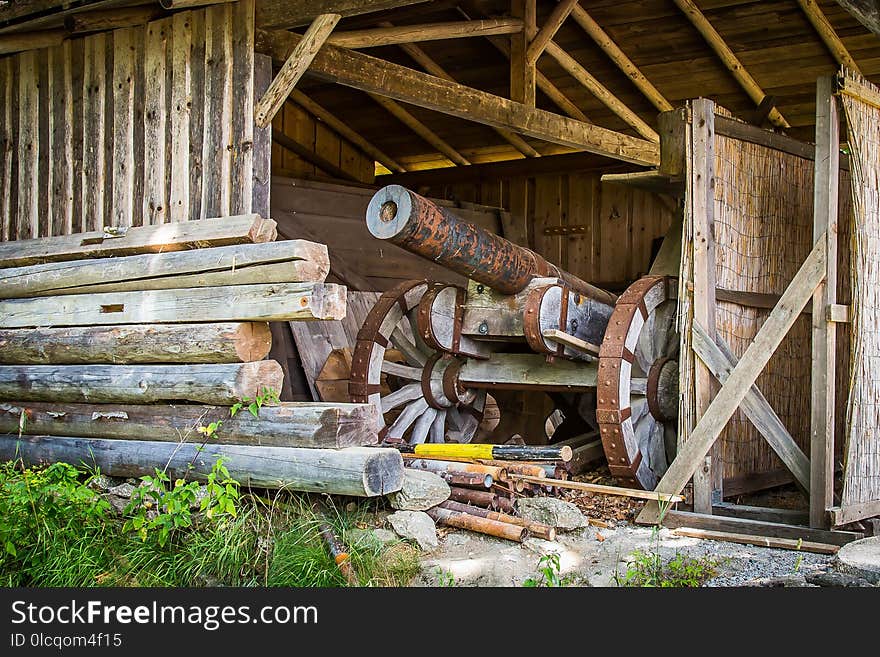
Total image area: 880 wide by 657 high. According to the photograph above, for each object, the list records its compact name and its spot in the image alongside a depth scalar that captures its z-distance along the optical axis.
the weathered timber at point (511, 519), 4.87
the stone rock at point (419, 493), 4.88
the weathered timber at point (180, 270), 4.88
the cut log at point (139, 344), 5.02
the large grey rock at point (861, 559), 3.80
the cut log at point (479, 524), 4.80
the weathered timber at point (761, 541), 4.70
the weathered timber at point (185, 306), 4.82
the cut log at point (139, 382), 4.97
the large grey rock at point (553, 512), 5.07
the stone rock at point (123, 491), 5.07
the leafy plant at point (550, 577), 3.89
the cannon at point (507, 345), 5.71
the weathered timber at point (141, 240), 5.14
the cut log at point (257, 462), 4.62
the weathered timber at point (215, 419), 4.78
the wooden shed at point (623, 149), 5.12
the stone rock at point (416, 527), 4.64
